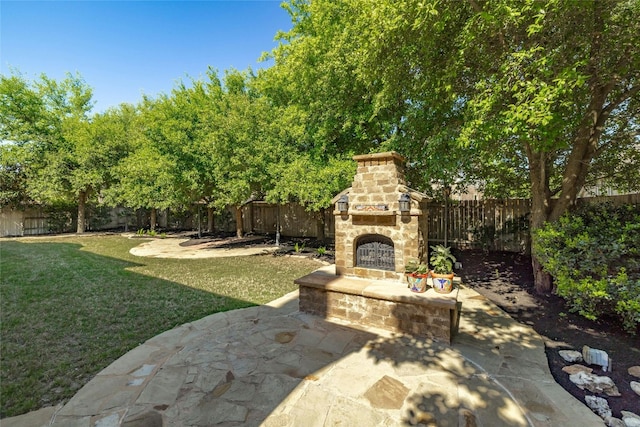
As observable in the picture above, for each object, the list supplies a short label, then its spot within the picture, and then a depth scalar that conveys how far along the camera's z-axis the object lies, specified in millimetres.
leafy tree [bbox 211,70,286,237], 8953
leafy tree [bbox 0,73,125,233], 14461
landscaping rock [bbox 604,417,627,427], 2422
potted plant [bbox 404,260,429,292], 4254
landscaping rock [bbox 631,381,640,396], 2832
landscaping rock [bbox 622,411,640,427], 2429
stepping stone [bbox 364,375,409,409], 2661
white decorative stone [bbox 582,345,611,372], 3230
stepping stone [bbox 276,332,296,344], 3926
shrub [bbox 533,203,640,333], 3648
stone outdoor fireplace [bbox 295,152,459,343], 4090
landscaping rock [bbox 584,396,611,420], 2556
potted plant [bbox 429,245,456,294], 4199
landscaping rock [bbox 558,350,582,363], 3447
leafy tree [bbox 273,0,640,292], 3850
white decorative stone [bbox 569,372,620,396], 2874
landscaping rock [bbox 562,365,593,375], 3198
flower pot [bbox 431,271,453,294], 4191
